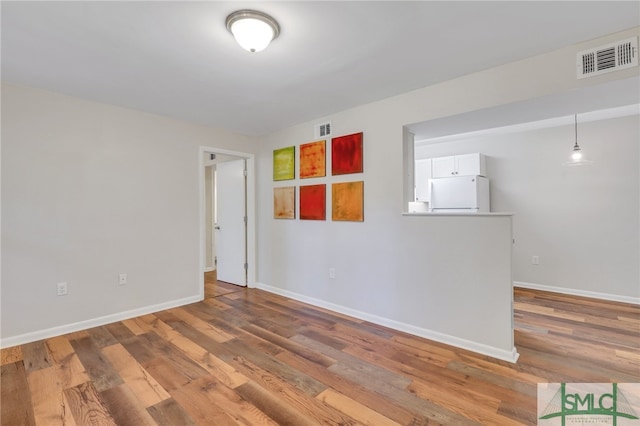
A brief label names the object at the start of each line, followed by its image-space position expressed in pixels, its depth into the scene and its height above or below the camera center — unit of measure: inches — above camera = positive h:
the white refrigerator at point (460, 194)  169.6 +10.1
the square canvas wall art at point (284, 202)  157.8 +5.8
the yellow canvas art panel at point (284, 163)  157.4 +27.6
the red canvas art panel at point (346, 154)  128.2 +26.4
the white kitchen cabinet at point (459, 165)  177.8 +29.0
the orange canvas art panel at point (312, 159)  143.1 +26.9
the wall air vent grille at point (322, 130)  140.2 +40.6
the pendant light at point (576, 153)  148.9 +29.3
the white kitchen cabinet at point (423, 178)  196.7 +22.6
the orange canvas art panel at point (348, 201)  128.6 +5.0
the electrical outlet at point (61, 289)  111.7 -28.3
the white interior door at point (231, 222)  181.0 -5.6
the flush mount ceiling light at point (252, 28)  66.9 +44.1
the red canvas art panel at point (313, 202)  143.9 +5.4
